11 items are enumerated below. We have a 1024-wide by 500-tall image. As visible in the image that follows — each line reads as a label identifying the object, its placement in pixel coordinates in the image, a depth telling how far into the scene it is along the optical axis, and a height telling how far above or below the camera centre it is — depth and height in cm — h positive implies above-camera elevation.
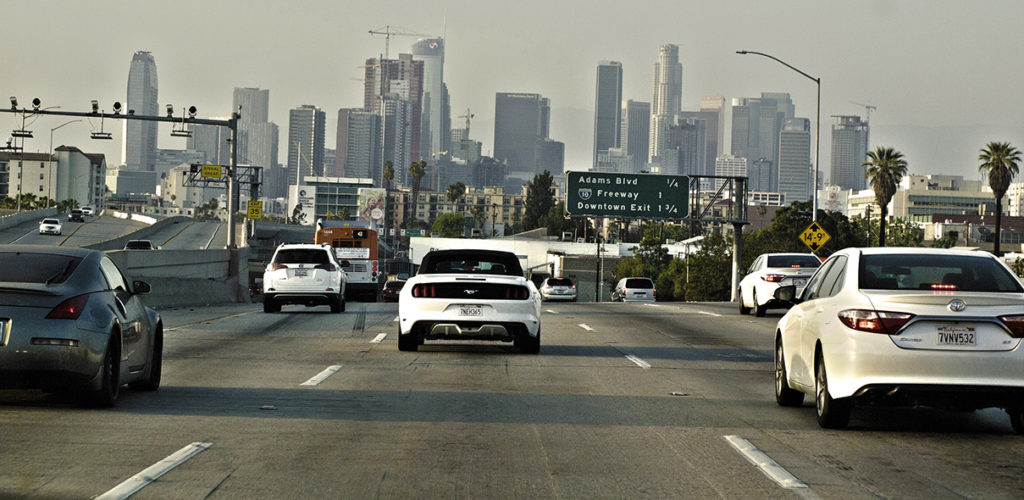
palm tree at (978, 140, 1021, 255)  9188 +711
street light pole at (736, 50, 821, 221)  5419 +355
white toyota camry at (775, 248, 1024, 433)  1017 -62
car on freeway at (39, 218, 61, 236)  10025 +25
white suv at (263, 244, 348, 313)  3231 -97
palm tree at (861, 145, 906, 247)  9794 +682
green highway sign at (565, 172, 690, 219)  6631 +287
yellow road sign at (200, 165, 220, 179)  5788 +295
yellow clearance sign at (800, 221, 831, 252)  5012 +83
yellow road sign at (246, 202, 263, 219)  6531 +140
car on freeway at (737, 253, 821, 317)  3206 -47
